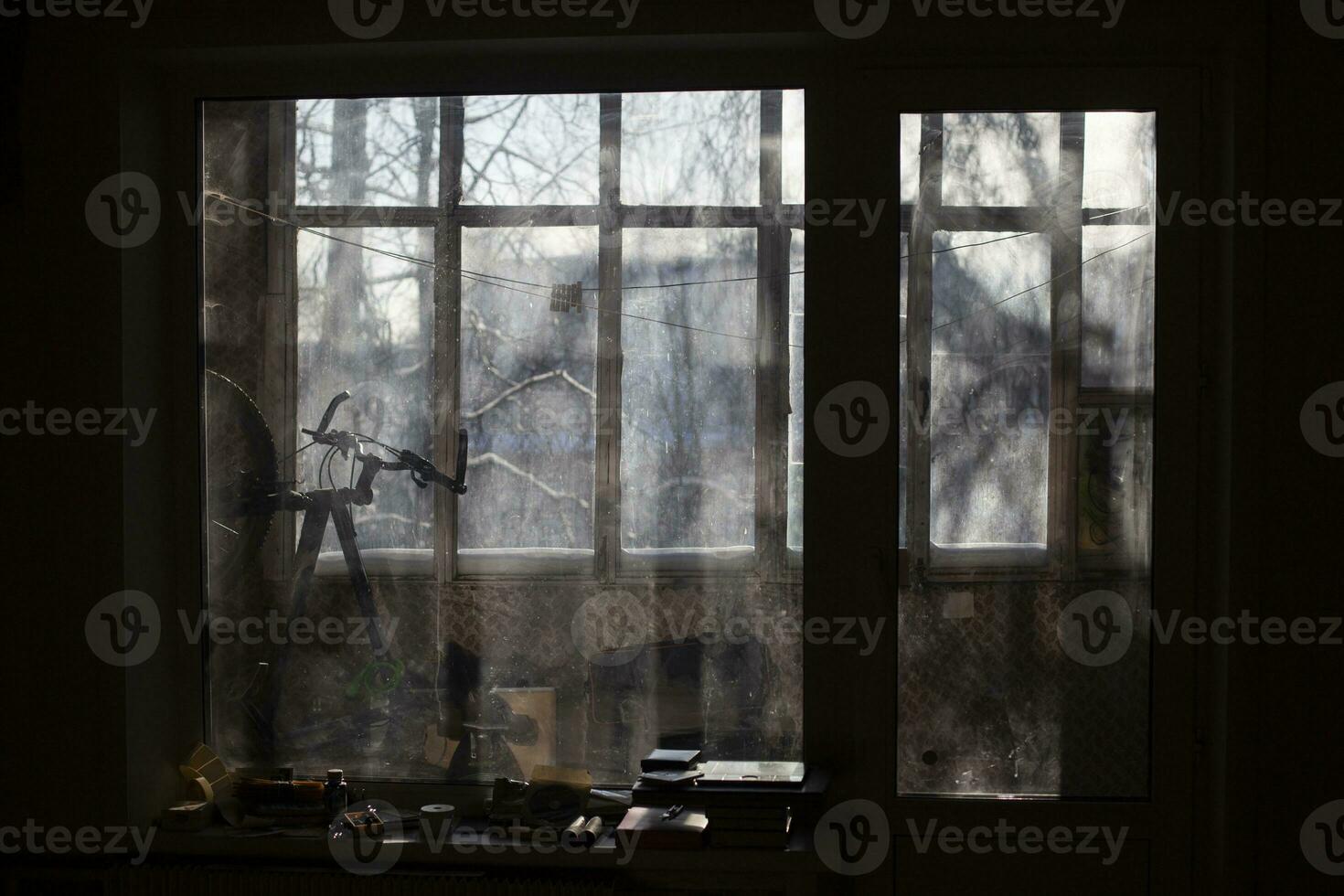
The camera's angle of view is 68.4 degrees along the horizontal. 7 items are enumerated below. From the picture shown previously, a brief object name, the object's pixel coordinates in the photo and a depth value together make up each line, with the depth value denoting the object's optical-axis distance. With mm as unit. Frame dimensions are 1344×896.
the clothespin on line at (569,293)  2256
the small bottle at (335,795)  2244
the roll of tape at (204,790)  2266
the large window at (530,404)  2238
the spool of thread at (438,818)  2178
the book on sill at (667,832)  2039
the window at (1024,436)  2168
